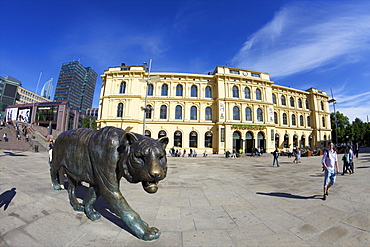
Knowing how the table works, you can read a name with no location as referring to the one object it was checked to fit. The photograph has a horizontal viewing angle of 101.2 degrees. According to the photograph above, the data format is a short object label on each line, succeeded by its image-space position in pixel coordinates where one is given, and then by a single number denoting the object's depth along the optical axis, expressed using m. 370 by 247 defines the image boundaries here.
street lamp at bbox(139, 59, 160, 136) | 15.17
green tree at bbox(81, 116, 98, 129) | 54.09
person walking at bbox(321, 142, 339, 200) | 4.54
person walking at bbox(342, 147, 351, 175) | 8.82
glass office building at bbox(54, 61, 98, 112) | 115.38
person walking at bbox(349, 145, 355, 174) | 8.81
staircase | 18.33
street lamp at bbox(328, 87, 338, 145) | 34.47
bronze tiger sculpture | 2.07
